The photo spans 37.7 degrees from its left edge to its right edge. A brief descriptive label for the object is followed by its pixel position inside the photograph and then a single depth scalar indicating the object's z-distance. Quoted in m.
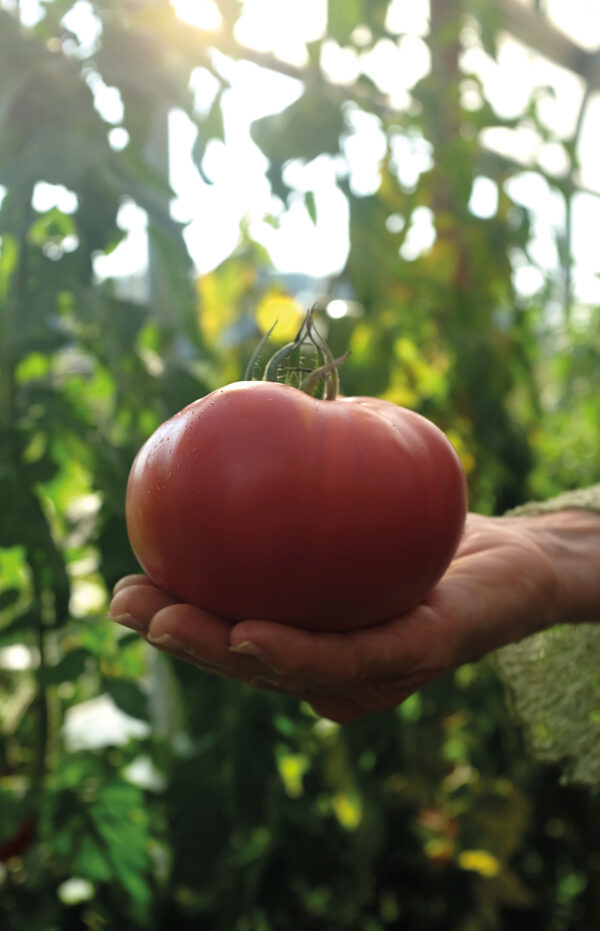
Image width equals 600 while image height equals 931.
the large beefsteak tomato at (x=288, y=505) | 0.44
